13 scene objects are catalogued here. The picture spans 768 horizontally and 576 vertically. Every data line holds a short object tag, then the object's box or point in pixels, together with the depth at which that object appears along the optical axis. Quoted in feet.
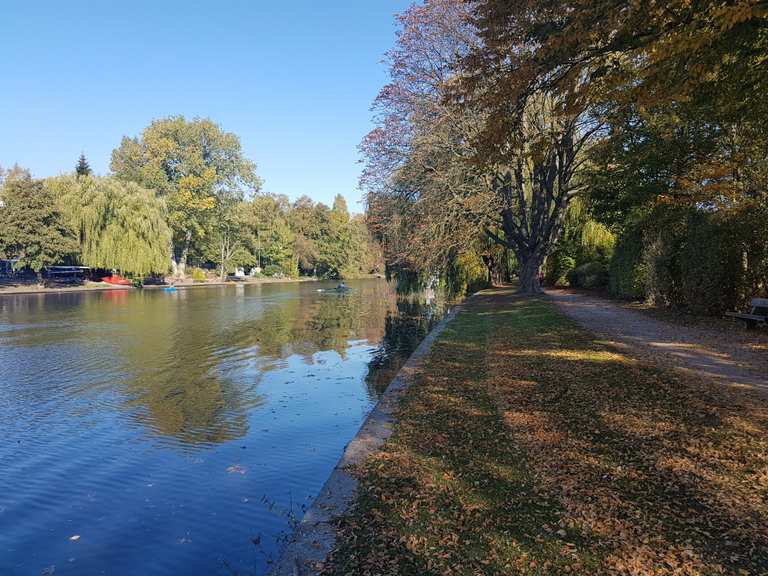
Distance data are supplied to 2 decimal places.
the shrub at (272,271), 269.23
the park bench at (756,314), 33.80
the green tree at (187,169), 190.49
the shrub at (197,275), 211.70
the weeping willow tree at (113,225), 151.33
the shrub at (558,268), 96.43
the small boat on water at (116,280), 167.76
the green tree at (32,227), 138.10
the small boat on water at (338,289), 152.45
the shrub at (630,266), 58.75
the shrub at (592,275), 82.94
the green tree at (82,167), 210.42
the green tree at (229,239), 211.61
